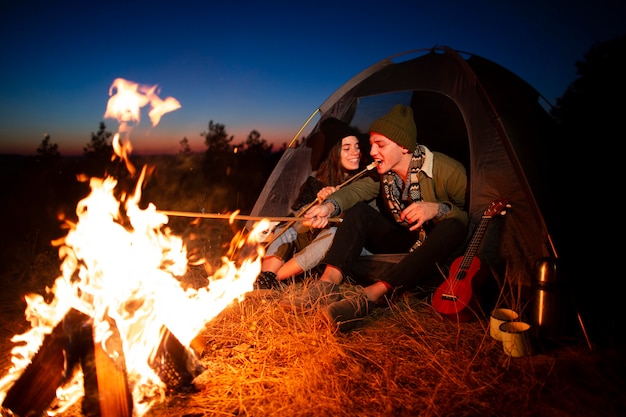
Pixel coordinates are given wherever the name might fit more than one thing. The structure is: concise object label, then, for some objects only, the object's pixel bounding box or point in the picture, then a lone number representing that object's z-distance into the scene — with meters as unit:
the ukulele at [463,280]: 2.59
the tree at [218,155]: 10.44
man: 2.73
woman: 3.45
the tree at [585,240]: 2.27
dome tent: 2.63
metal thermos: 2.22
